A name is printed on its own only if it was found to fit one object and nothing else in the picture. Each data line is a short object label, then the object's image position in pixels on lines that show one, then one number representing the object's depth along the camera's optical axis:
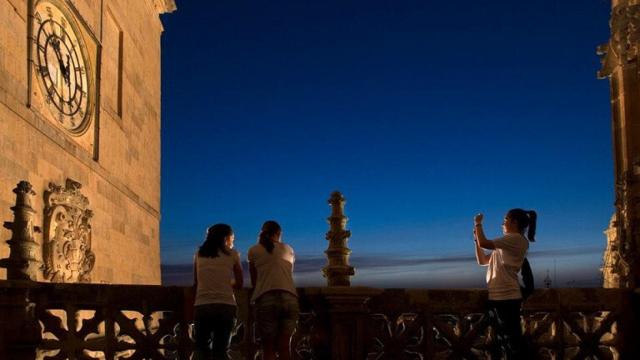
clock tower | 10.19
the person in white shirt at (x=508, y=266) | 6.79
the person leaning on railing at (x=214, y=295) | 6.68
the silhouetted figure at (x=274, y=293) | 6.86
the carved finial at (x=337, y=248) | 7.72
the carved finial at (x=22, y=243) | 7.39
